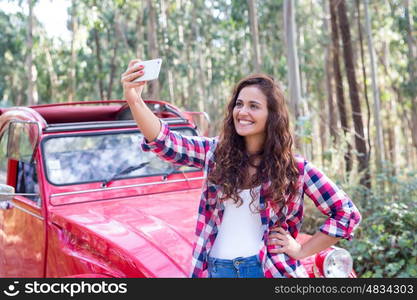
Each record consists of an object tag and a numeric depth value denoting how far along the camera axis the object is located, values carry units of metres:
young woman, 2.40
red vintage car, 3.02
